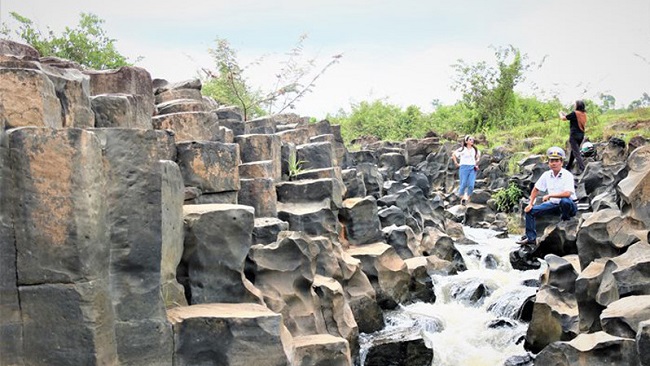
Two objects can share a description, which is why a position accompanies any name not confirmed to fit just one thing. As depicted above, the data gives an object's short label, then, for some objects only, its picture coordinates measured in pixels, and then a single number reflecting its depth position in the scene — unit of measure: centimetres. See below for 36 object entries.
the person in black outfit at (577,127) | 1306
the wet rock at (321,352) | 587
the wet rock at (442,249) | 1097
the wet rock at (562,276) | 765
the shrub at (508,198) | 1527
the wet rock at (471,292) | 936
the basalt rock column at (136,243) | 466
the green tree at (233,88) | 1450
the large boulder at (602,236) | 761
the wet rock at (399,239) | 1018
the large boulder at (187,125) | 718
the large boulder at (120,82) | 729
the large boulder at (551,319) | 719
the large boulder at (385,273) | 894
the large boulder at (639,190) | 757
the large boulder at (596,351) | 551
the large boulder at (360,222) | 965
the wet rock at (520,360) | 729
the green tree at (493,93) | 2548
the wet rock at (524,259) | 1045
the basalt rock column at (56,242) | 425
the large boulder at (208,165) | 668
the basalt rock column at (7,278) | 423
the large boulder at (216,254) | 566
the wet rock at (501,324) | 832
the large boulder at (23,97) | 433
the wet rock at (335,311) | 725
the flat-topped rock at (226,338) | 501
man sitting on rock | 998
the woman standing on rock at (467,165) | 1355
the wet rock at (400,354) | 732
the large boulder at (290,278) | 661
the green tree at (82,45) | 1315
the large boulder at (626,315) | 564
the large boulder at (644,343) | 497
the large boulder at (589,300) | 687
